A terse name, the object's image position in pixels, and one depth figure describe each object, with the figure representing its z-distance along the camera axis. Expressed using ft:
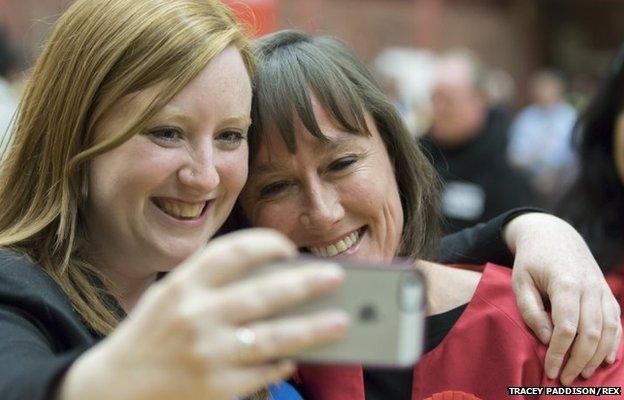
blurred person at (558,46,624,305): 9.18
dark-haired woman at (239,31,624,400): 5.55
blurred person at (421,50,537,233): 15.96
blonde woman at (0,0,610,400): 4.78
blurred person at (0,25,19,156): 12.51
